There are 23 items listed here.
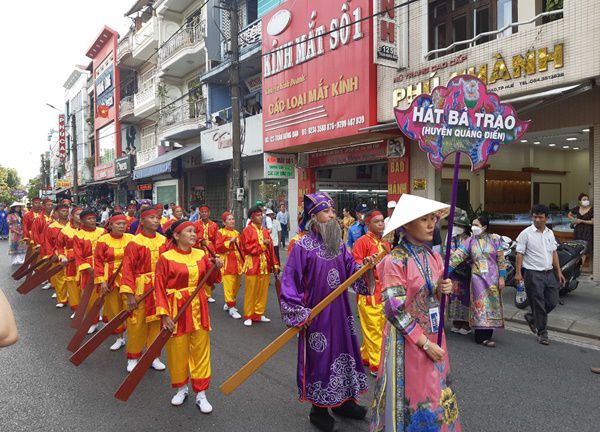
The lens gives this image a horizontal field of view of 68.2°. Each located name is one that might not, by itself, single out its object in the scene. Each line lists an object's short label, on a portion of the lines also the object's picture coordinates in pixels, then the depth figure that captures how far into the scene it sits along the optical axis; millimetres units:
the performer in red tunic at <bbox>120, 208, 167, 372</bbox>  4668
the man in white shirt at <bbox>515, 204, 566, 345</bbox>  5590
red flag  31006
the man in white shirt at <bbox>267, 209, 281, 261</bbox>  11204
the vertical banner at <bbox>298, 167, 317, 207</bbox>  14922
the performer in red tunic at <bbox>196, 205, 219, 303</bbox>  8500
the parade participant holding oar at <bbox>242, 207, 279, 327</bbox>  6998
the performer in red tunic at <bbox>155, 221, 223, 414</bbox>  3910
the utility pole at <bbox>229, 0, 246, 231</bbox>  11930
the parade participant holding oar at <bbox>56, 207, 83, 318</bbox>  7190
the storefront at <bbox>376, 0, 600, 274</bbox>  7668
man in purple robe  3352
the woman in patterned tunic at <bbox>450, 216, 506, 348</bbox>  5680
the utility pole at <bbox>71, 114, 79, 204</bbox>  28469
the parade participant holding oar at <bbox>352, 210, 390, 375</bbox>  4680
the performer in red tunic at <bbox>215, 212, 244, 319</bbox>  7562
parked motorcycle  7410
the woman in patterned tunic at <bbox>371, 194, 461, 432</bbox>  2479
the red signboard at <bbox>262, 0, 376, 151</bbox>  11250
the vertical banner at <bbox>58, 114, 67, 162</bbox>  39094
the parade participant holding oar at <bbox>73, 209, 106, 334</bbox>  5951
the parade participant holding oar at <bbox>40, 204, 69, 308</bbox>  7988
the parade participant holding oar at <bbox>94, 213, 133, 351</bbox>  5555
